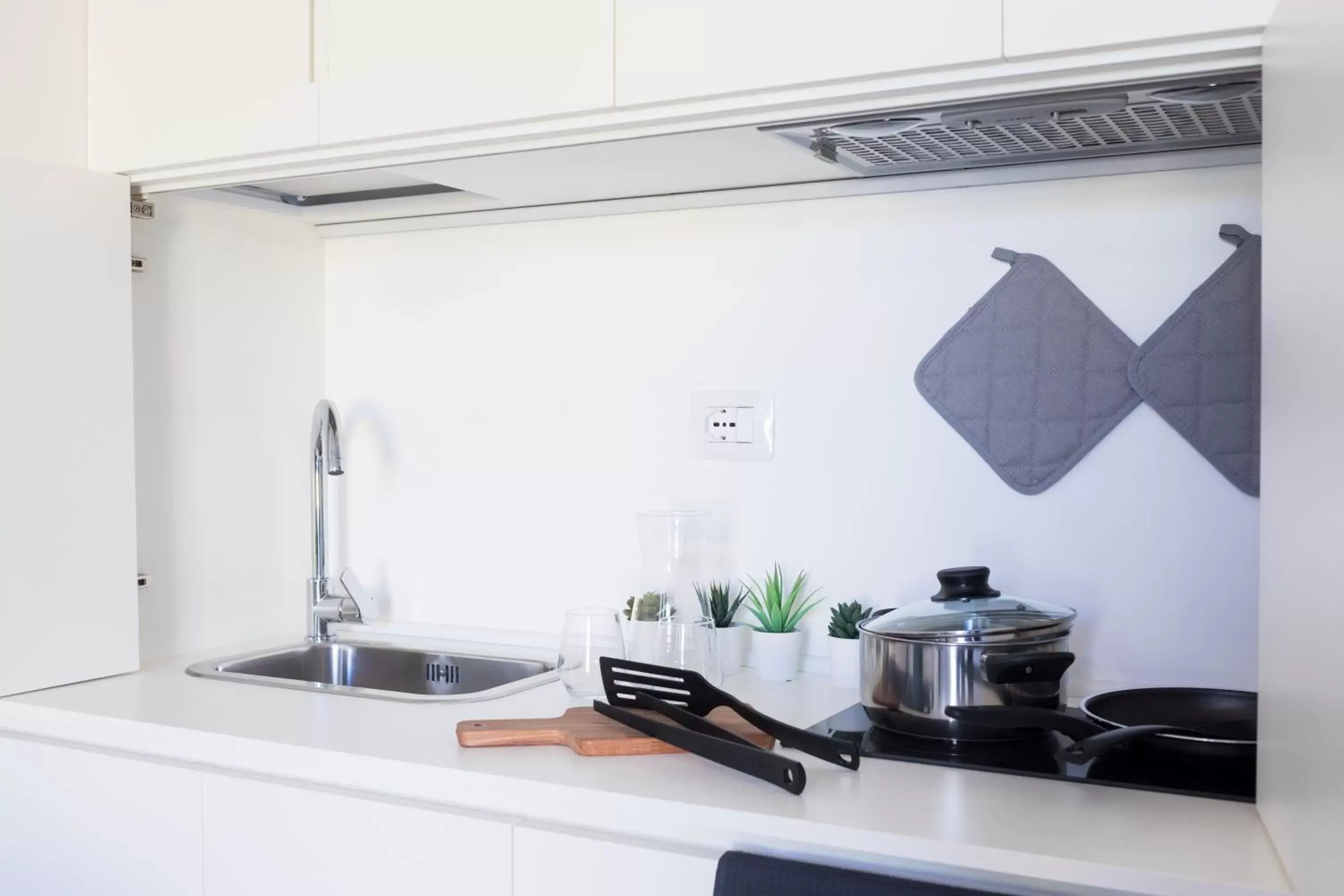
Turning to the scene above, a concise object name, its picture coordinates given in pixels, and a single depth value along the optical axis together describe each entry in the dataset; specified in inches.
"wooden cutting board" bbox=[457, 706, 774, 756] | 51.3
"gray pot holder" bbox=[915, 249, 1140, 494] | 60.7
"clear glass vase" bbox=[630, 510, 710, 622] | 70.4
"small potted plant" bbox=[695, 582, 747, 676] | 68.2
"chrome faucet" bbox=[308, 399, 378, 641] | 78.4
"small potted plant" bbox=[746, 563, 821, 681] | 65.9
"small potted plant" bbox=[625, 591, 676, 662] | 66.6
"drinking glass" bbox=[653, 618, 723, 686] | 60.0
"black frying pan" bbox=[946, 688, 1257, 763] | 46.0
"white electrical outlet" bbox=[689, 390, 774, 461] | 70.1
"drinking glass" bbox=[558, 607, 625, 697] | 58.1
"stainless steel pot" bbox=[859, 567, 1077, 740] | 50.4
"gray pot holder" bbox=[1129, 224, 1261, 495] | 57.2
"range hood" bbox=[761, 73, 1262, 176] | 48.9
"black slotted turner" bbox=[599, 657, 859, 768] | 53.7
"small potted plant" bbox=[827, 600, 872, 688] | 63.7
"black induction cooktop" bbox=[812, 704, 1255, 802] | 45.8
